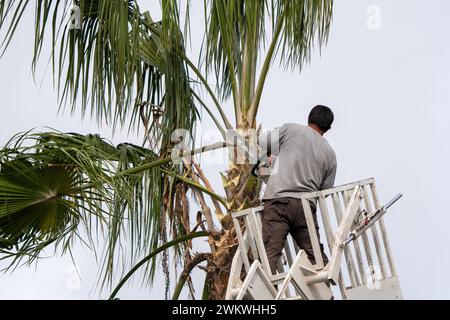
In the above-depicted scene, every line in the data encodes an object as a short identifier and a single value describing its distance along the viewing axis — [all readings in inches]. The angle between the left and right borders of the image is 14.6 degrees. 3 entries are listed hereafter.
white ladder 498.5
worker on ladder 529.9
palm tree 580.9
